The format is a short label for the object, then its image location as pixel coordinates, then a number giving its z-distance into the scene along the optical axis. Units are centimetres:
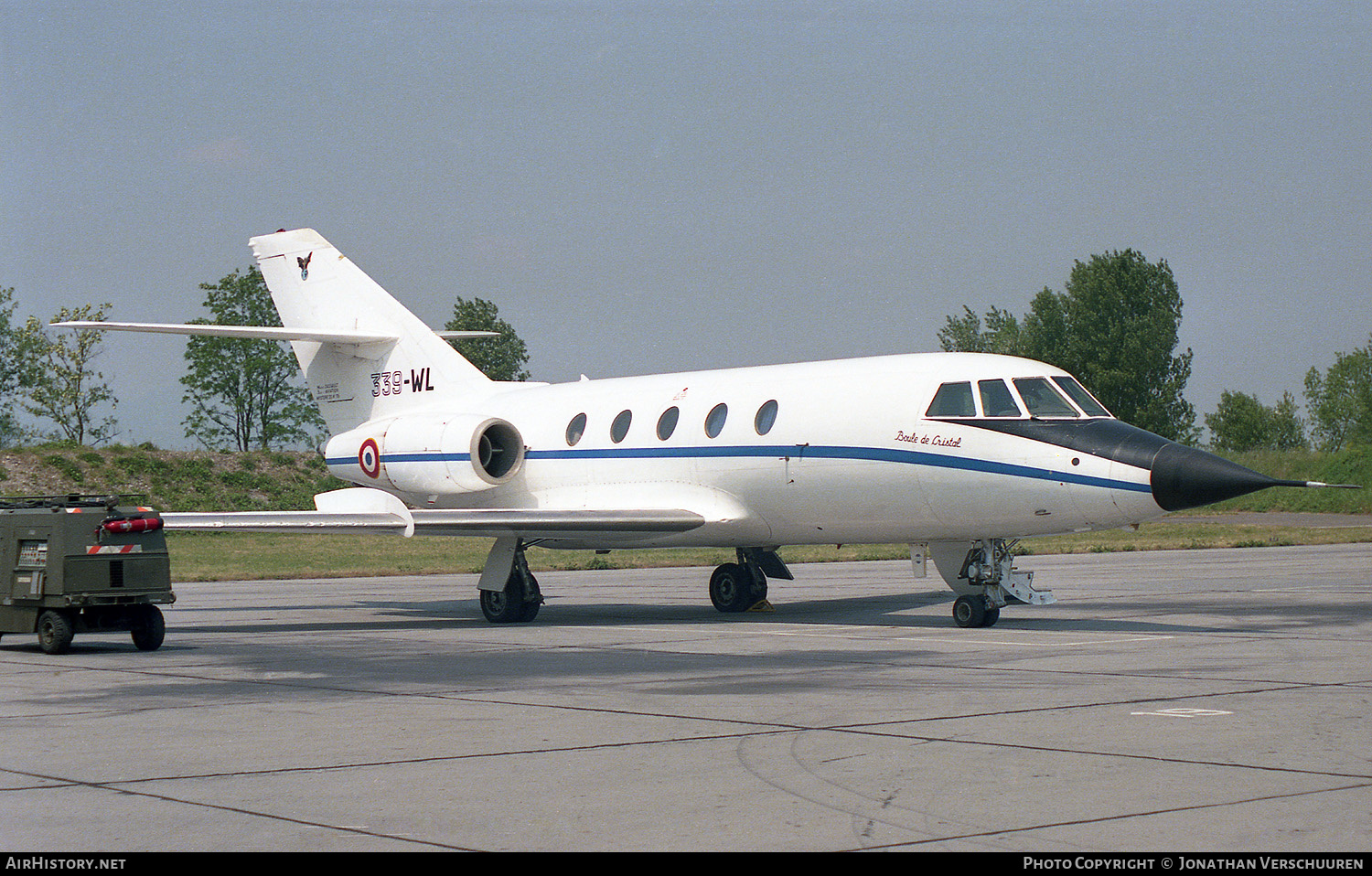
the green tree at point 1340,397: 11612
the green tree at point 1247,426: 11644
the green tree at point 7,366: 7706
